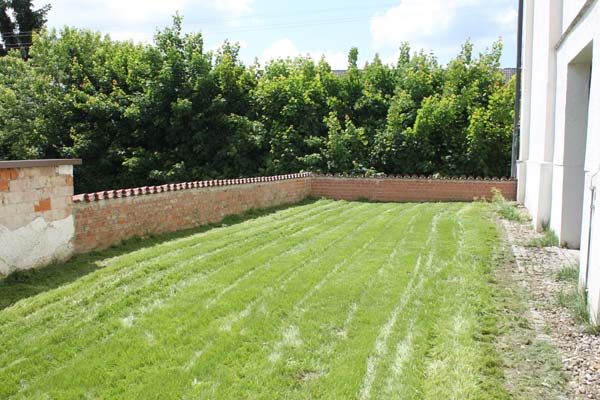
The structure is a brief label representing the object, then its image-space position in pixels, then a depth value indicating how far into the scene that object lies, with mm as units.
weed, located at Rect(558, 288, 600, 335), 4456
